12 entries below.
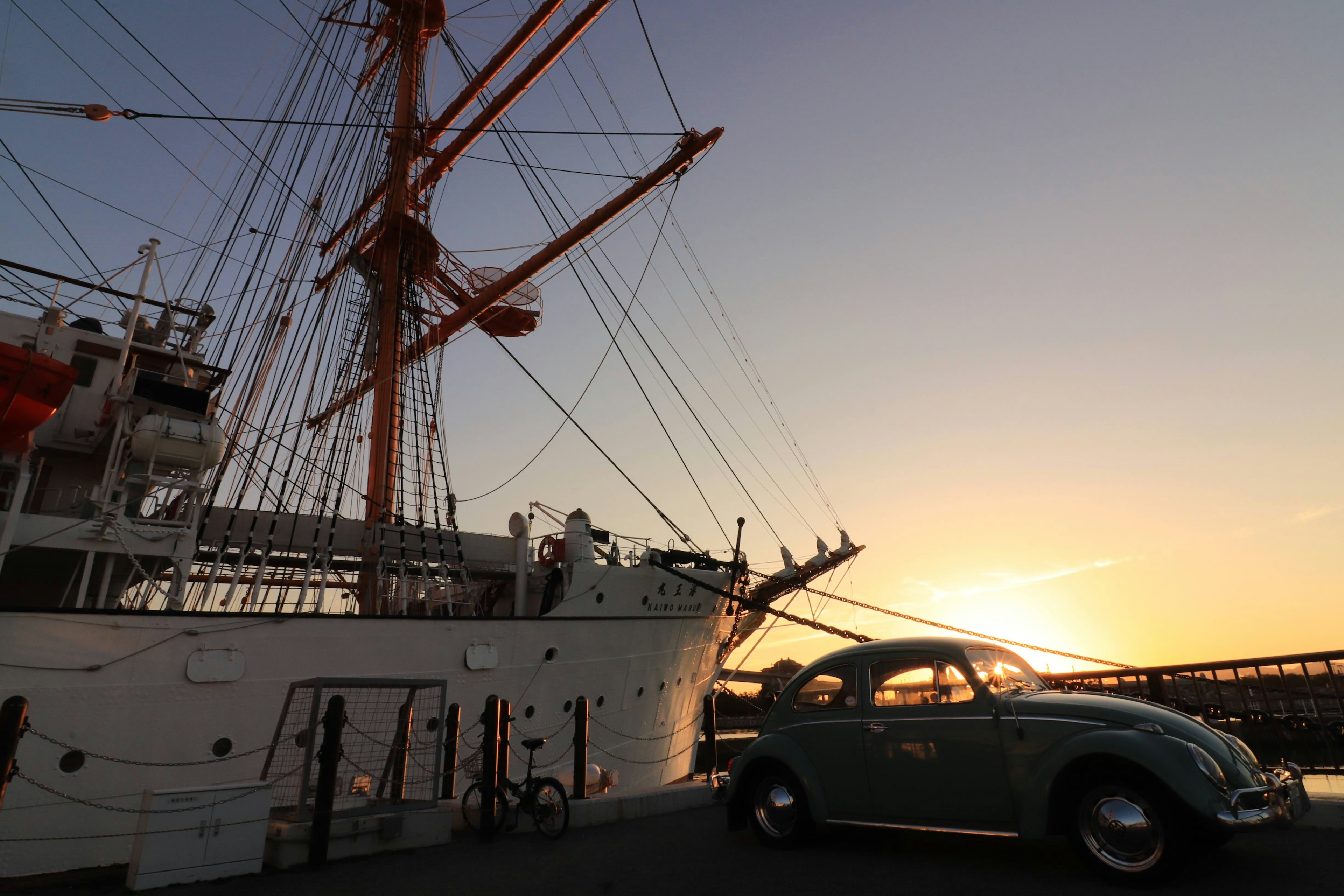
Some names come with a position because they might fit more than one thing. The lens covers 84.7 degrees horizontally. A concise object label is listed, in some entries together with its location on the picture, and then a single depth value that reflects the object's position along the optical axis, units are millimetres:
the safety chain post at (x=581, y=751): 8523
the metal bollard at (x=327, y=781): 6266
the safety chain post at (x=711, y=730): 12605
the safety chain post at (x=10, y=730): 5469
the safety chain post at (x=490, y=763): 7297
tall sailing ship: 8805
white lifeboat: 10398
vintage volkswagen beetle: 4027
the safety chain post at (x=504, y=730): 7980
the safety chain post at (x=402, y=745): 7223
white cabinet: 5535
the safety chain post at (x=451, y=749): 8500
